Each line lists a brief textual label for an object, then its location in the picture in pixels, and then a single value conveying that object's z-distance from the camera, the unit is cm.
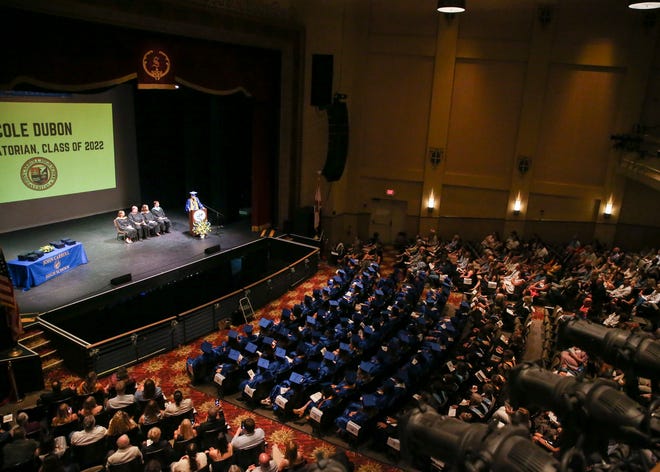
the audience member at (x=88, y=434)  645
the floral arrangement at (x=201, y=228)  1555
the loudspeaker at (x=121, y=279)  1158
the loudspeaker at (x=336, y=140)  1593
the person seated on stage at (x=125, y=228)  1476
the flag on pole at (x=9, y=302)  894
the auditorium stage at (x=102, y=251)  1120
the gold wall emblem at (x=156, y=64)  1191
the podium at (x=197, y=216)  1552
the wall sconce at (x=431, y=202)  1741
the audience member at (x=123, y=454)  607
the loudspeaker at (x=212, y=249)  1412
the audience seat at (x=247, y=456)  662
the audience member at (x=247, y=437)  663
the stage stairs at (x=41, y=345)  946
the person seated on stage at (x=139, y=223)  1506
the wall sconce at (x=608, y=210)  1653
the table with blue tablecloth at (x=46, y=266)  1135
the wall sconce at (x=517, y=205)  1705
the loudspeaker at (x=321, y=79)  1577
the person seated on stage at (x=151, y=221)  1539
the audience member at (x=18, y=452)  565
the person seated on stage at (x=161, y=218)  1581
